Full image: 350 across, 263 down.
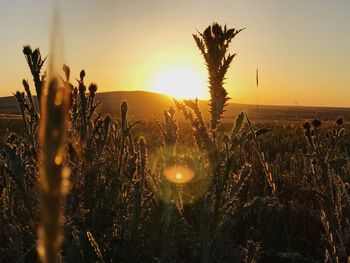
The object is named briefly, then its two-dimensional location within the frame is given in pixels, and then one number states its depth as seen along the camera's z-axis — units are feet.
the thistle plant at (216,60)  1.57
